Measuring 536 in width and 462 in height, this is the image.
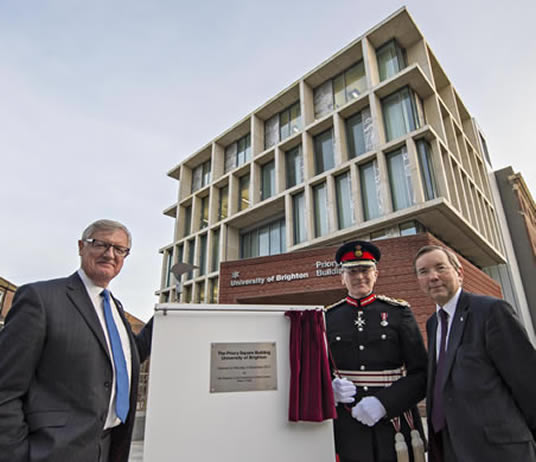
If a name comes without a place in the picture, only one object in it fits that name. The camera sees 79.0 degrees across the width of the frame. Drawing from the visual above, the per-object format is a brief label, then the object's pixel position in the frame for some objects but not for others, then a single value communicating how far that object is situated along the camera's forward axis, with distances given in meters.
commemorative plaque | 2.28
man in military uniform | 2.35
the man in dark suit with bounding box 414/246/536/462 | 1.90
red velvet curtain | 2.25
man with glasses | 1.71
